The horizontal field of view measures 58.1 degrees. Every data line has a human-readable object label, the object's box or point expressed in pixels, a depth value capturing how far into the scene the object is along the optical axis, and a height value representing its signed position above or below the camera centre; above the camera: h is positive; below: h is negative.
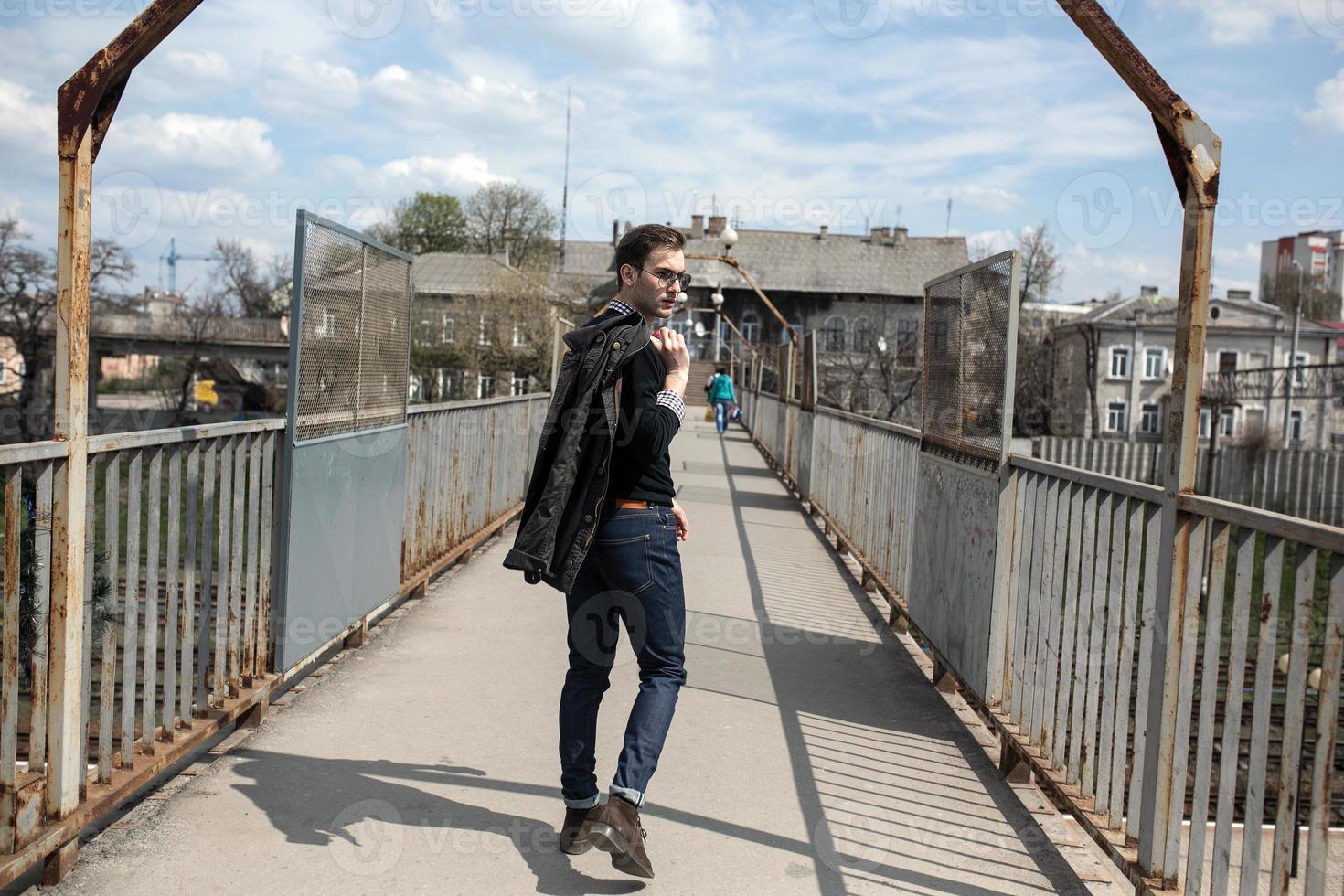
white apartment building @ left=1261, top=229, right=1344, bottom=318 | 120.44 +14.70
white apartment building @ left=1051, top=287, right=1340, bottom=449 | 66.25 +1.95
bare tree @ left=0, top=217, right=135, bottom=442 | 47.35 +1.77
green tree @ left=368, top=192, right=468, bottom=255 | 98.81 +11.08
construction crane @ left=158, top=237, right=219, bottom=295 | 159.88 +12.41
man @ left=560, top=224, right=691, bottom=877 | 3.70 -0.67
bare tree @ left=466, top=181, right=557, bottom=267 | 93.44 +11.27
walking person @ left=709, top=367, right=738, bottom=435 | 31.78 -0.60
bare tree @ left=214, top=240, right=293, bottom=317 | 76.12 +4.50
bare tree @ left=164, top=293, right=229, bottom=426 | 65.75 +1.04
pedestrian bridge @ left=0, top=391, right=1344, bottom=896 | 3.36 -1.57
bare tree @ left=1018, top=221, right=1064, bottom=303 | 57.05 +5.81
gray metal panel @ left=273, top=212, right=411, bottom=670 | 5.24 -0.41
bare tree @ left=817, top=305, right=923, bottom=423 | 47.62 +0.19
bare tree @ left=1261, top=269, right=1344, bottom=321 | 97.44 +8.97
